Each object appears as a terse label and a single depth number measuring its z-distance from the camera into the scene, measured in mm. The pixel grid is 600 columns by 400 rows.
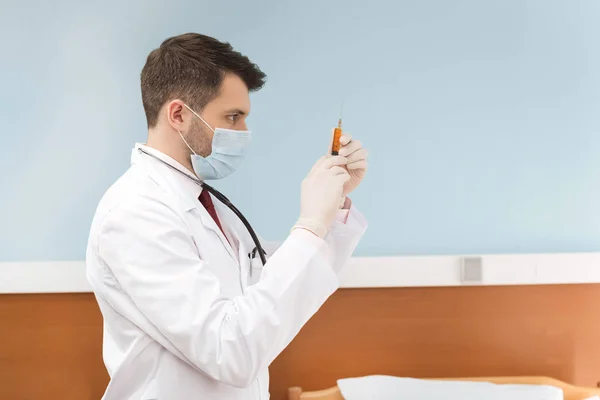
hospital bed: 1895
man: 994
